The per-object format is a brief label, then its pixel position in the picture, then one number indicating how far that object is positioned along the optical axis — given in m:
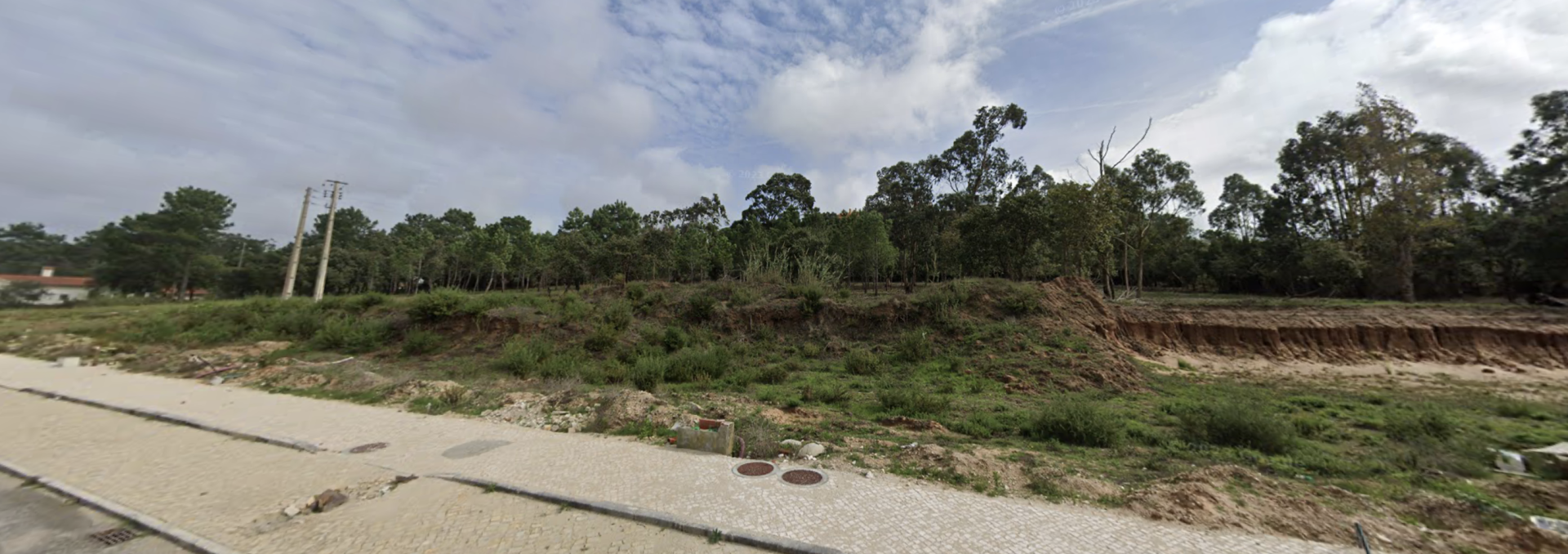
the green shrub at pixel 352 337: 17.14
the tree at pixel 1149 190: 26.61
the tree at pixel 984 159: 30.70
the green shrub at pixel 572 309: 17.96
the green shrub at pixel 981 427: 7.98
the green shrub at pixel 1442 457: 6.10
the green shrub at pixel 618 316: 17.08
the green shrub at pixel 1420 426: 7.80
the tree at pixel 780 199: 45.44
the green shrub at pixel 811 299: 18.31
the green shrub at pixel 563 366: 12.91
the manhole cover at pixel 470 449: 6.54
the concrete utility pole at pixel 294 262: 25.59
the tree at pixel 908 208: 29.08
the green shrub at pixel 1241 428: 7.06
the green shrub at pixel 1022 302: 16.23
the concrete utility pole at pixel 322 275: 25.40
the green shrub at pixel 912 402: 9.37
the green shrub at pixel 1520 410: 9.46
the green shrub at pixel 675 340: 16.09
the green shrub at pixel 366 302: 21.56
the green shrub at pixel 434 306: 18.23
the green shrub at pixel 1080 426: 7.41
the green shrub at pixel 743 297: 19.31
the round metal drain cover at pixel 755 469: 5.76
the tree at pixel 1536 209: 19.70
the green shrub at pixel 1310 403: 10.18
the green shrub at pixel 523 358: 13.41
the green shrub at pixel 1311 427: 8.28
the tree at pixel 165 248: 35.72
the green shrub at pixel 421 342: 16.66
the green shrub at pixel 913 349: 14.74
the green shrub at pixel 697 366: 12.82
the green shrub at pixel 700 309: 18.73
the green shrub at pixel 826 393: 10.67
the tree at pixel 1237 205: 39.38
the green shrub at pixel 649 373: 12.12
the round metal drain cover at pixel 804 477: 5.50
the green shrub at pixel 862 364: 13.93
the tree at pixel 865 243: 25.11
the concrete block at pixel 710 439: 6.58
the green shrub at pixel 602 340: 15.53
